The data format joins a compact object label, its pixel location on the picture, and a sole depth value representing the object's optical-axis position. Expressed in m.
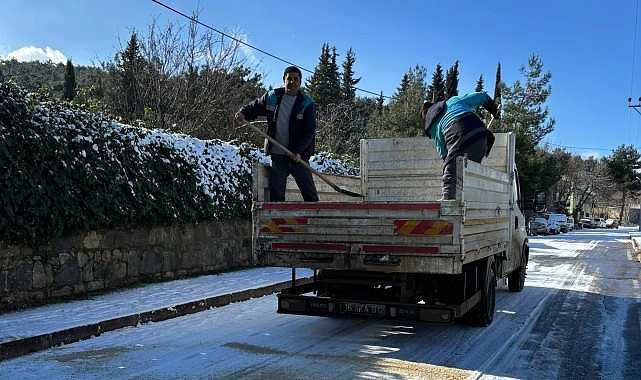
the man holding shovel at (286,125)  6.86
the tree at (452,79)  49.62
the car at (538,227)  40.81
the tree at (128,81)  18.31
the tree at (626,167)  76.44
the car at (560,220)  44.12
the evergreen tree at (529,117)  34.91
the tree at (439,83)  48.69
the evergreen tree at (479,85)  59.21
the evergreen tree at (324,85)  42.75
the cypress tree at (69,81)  34.83
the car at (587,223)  72.12
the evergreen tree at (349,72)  50.08
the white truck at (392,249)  5.39
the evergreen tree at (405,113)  32.47
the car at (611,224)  76.00
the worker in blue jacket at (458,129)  6.92
